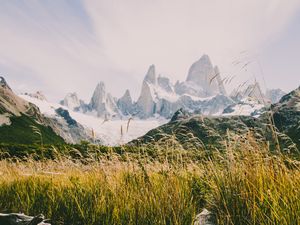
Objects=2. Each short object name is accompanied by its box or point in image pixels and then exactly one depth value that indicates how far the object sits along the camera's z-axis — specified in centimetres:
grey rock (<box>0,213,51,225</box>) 593
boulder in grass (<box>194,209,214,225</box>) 501
